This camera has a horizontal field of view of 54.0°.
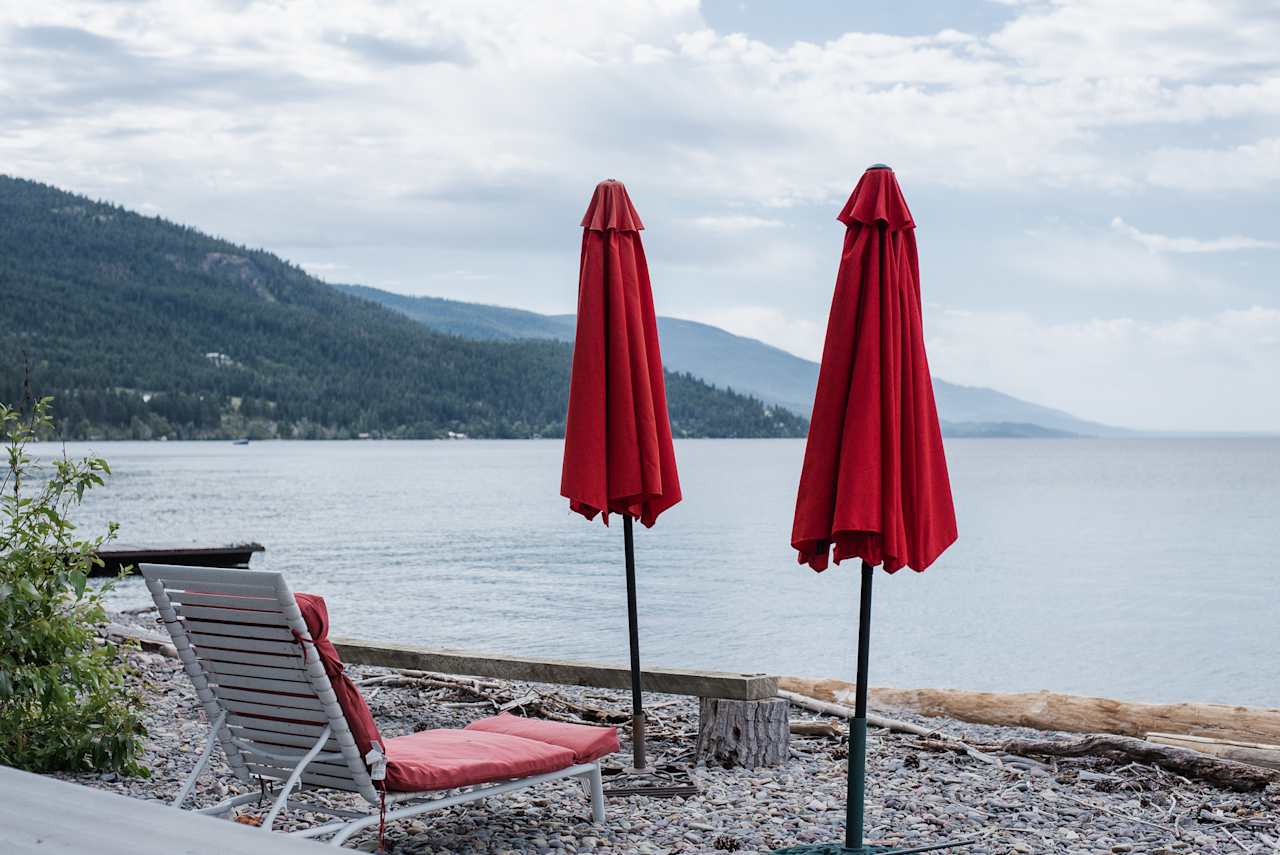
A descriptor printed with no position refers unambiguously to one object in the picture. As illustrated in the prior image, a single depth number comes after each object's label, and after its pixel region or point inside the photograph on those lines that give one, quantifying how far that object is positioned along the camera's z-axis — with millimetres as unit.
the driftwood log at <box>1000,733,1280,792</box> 5398
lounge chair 3840
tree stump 5637
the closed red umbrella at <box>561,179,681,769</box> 5070
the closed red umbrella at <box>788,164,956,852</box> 3611
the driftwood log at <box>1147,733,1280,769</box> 5547
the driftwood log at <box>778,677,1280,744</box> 6566
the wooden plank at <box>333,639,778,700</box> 5566
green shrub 4754
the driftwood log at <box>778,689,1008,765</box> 5980
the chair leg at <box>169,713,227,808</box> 4031
